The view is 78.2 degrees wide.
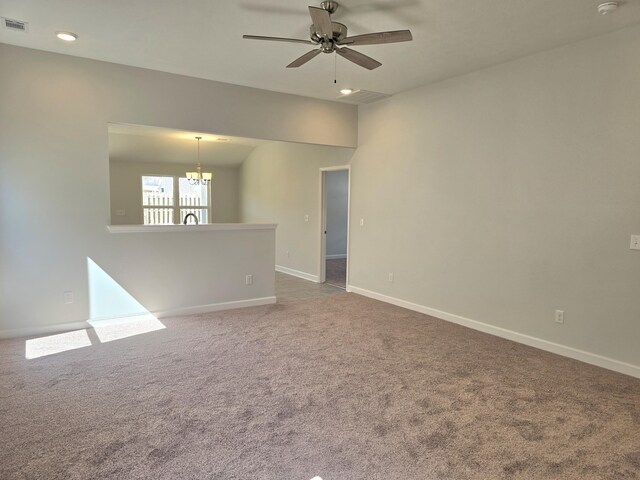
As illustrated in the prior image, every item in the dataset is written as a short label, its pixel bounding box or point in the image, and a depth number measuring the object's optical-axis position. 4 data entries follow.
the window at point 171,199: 8.64
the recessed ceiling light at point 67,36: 3.41
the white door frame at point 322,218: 6.91
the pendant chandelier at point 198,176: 7.28
